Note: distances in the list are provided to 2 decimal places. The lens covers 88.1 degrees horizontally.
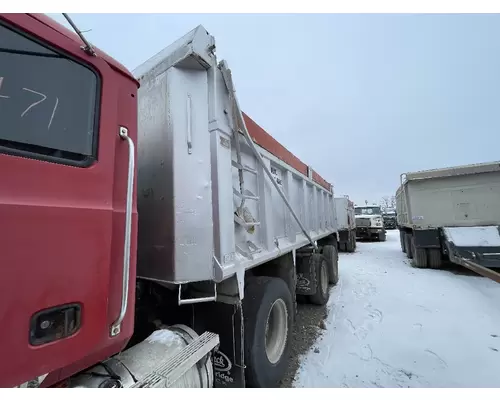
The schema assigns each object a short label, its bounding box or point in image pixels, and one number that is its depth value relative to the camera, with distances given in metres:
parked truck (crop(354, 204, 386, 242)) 15.91
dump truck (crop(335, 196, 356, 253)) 9.96
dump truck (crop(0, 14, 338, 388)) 0.98
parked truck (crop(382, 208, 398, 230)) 25.05
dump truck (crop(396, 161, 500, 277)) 6.52
